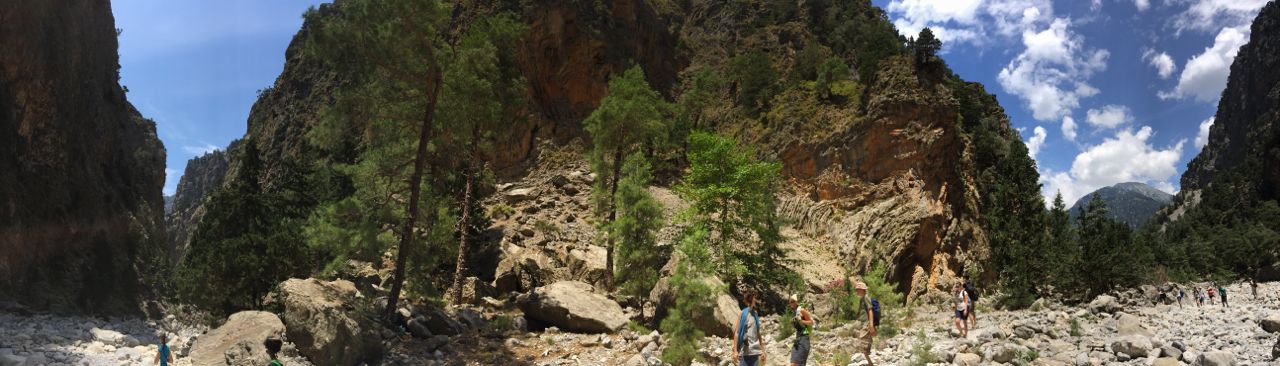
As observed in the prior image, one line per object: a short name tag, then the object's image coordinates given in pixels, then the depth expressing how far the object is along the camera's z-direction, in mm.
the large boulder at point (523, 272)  24062
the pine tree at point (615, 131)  24688
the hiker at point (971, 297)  15041
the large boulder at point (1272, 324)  12070
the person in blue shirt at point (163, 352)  12656
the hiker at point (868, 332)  10539
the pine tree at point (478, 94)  18219
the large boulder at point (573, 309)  17703
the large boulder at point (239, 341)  11383
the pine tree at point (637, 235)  19891
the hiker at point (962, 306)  13641
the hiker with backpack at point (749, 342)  8734
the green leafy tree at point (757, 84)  44500
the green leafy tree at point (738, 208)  21531
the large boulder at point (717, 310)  16172
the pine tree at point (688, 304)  12383
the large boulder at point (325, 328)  12258
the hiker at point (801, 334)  9000
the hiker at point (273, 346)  8607
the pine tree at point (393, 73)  15898
